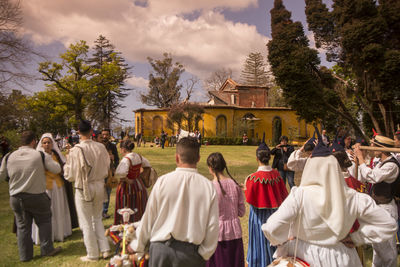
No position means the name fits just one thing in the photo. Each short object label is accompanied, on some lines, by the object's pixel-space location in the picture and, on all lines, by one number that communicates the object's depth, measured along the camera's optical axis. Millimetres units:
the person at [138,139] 30788
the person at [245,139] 37256
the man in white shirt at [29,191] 4453
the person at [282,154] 7848
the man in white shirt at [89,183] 4426
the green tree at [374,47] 12297
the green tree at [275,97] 51838
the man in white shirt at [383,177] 4059
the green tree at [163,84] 54938
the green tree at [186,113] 36438
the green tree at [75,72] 33781
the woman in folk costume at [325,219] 2275
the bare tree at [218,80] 58581
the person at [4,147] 14133
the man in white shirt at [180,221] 2314
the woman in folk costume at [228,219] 3580
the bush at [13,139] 19297
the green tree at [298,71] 14406
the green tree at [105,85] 36594
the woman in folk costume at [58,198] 5246
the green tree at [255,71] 61281
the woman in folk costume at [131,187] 5000
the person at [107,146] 6785
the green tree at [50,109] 32344
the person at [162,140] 27341
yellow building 39344
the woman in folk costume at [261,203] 4176
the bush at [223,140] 37000
